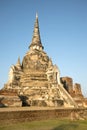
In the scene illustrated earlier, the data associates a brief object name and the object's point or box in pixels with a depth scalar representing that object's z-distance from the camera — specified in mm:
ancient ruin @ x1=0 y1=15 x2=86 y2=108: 21025
